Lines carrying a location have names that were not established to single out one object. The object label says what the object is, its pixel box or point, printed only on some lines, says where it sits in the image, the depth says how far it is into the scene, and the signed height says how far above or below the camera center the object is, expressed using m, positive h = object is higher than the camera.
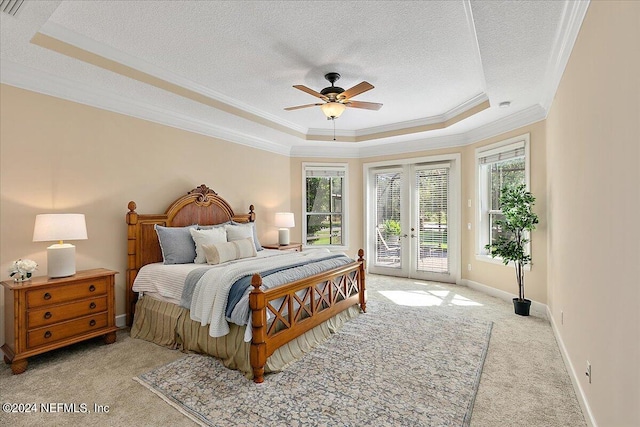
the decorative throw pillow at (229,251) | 3.61 -0.44
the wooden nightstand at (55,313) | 2.60 -0.87
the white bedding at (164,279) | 3.17 -0.68
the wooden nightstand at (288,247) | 5.28 -0.58
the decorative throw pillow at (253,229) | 4.64 -0.24
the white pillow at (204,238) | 3.72 -0.31
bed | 2.55 -0.96
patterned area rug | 2.05 -1.31
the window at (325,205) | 6.52 +0.15
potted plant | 3.85 -0.21
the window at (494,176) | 4.39 +0.51
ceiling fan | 3.30 +1.20
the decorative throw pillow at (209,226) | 4.20 -0.18
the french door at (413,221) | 5.72 -0.20
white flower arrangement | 2.69 -0.46
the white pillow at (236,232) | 4.27 -0.27
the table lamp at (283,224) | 5.49 -0.21
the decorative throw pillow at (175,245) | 3.68 -0.38
